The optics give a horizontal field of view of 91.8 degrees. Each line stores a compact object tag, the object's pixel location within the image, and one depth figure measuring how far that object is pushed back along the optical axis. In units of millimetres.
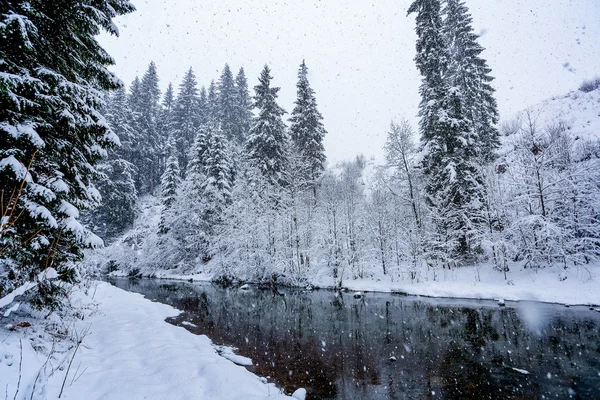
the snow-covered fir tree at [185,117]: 49781
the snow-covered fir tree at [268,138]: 29219
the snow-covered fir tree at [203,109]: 53425
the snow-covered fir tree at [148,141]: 49312
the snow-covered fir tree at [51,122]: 6117
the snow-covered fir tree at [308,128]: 30469
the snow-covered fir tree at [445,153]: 20531
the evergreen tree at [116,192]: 39812
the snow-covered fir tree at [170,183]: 36469
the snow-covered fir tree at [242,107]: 46562
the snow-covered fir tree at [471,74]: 24656
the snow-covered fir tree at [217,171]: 32156
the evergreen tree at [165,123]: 52825
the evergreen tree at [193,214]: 32406
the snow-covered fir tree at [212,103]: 49556
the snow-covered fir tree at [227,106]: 45281
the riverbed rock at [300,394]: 6045
